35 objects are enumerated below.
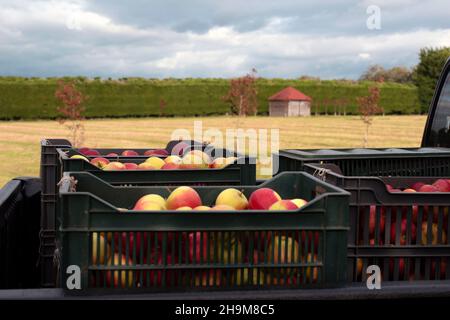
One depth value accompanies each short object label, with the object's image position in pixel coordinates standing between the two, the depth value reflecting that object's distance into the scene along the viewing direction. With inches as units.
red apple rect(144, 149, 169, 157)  163.9
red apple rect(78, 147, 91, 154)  157.1
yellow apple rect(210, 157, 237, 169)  127.9
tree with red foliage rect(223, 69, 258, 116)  1651.1
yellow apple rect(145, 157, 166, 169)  138.3
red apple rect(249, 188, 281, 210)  89.2
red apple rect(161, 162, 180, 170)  126.0
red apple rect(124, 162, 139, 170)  134.0
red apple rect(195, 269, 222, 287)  73.6
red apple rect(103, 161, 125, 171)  129.2
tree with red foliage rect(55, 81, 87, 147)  831.2
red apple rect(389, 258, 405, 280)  82.9
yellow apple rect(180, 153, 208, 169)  131.4
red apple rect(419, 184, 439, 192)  103.3
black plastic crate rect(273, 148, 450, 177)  139.8
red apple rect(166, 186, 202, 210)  90.2
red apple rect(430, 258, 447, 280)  84.1
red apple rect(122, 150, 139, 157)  166.7
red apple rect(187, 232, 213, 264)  73.9
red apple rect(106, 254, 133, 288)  73.5
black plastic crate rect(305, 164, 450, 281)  82.3
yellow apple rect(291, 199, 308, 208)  87.9
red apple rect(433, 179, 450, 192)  105.8
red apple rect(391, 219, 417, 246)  84.0
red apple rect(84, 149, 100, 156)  159.6
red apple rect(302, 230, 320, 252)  74.8
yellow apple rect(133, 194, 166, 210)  88.7
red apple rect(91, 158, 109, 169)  138.8
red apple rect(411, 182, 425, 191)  109.0
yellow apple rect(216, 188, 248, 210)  91.0
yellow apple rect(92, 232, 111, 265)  73.1
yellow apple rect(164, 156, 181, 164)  133.6
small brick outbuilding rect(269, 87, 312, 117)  2217.0
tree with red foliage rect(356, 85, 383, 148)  1072.5
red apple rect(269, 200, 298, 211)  83.4
